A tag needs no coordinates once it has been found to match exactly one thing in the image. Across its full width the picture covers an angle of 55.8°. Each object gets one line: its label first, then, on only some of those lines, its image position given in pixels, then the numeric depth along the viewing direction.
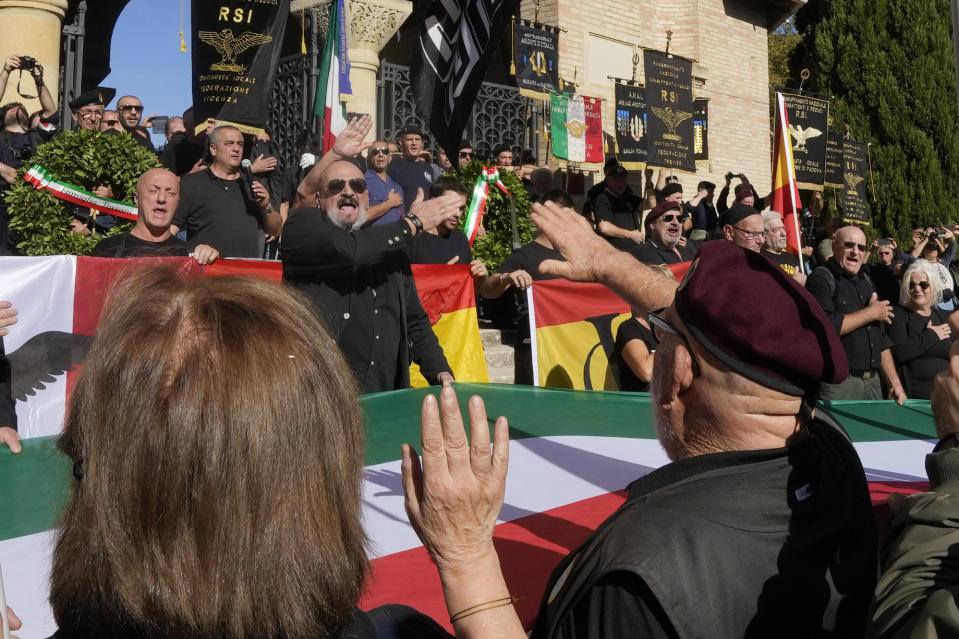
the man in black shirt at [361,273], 4.82
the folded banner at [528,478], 2.59
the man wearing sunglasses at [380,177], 8.85
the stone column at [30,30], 9.80
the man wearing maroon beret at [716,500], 1.44
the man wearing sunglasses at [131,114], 9.24
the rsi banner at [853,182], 16.06
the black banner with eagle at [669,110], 13.30
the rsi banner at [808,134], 14.34
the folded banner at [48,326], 5.51
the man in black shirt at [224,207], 7.43
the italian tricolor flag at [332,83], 8.29
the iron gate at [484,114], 13.35
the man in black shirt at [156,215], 6.09
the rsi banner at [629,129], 12.99
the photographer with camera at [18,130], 7.45
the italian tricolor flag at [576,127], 13.62
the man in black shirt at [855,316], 7.41
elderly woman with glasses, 7.62
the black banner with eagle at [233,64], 8.80
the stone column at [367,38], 12.22
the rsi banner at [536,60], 13.36
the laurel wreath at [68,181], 7.03
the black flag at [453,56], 6.78
